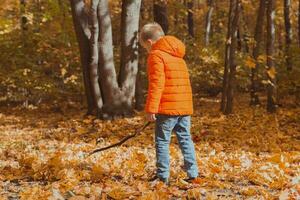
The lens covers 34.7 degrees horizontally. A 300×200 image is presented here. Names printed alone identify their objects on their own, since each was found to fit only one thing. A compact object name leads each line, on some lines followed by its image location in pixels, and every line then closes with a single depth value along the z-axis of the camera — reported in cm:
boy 481
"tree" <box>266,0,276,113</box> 1107
